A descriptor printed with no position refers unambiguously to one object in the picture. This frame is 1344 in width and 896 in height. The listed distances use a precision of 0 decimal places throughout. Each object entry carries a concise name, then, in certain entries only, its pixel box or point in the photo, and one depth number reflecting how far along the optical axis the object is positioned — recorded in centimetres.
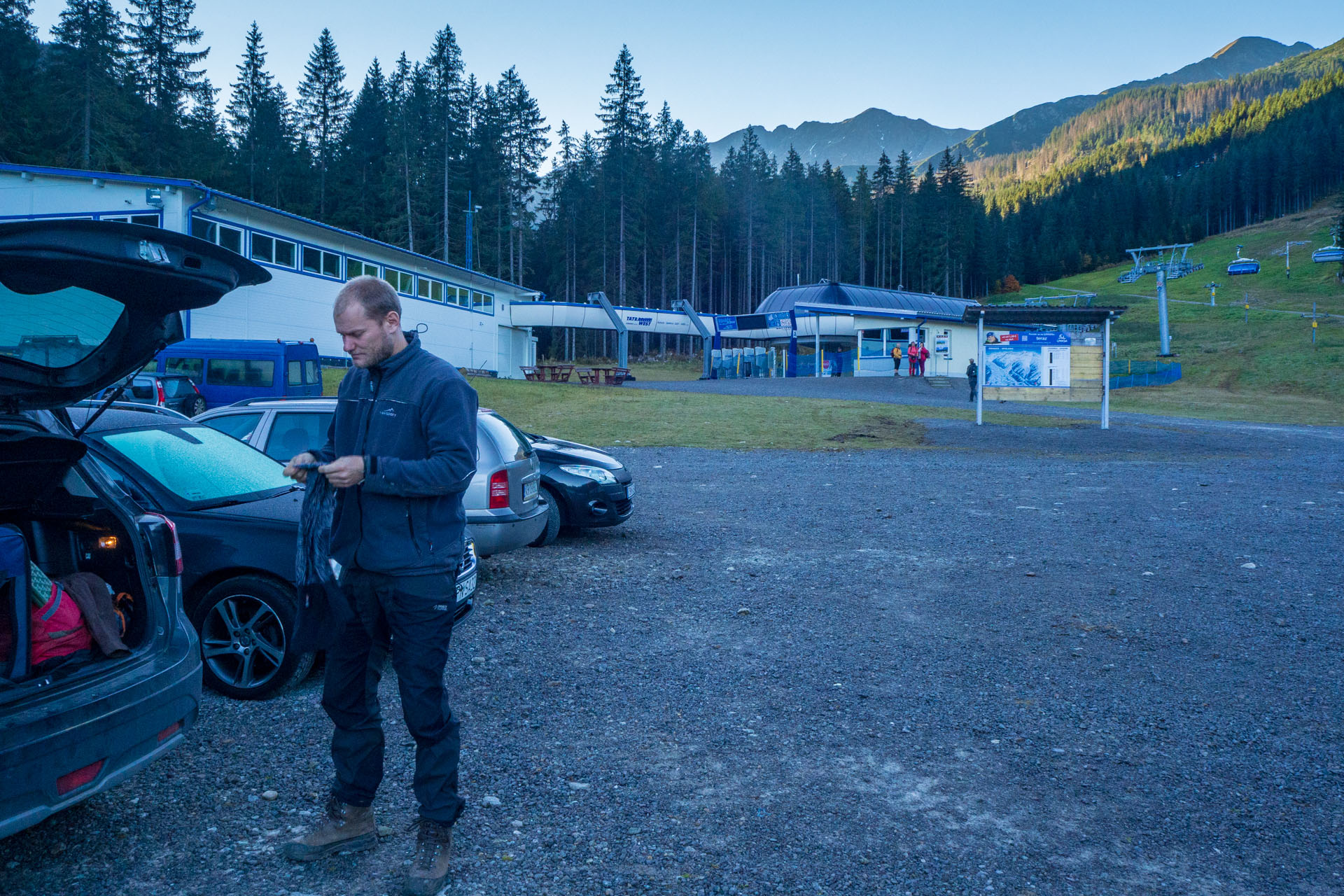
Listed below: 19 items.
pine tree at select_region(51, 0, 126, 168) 4525
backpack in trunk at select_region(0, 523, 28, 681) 291
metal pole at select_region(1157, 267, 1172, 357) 5206
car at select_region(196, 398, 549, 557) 678
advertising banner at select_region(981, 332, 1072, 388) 2195
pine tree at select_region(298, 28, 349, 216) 6962
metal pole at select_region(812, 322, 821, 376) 4850
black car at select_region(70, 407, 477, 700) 462
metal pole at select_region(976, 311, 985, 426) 2186
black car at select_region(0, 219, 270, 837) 276
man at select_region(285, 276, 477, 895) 295
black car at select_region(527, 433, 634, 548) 876
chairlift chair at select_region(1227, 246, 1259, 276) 8750
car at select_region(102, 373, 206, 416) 1769
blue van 1983
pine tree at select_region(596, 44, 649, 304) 7844
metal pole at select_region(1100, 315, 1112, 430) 2166
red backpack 302
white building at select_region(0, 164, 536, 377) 2531
